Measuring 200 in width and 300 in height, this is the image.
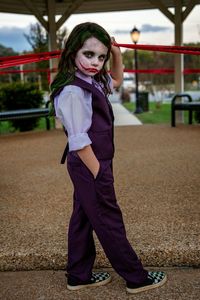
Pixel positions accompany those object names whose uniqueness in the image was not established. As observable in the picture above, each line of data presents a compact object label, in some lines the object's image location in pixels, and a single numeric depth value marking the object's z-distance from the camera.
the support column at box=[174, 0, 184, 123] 8.47
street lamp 13.29
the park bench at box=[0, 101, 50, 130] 7.19
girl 1.89
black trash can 17.34
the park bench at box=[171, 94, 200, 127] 7.56
